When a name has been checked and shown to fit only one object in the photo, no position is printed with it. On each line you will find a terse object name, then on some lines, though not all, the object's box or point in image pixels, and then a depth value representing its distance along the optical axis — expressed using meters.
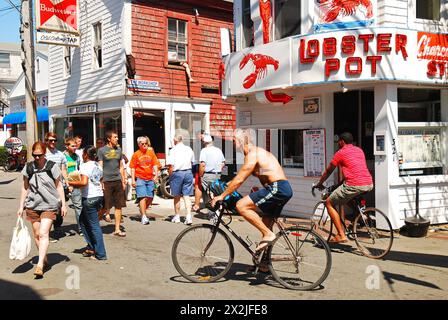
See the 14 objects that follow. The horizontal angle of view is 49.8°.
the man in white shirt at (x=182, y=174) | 10.11
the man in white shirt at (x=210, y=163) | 10.59
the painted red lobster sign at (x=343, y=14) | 9.20
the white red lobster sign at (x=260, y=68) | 10.04
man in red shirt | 7.28
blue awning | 26.17
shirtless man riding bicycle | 5.62
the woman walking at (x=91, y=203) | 6.91
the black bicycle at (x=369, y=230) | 7.20
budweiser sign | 14.48
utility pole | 13.84
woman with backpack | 6.16
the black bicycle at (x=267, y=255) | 5.48
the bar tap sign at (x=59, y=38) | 14.59
